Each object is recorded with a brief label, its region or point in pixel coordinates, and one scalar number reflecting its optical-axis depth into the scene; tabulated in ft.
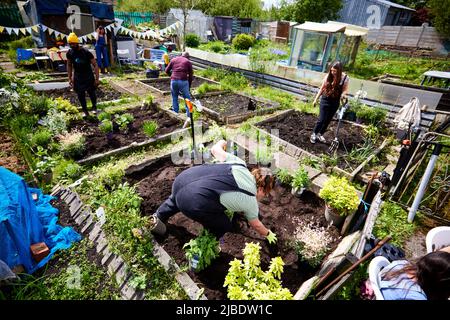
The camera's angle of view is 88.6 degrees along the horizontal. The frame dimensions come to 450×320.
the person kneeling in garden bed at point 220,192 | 7.59
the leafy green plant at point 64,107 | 20.49
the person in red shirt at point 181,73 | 20.40
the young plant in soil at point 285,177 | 13.53
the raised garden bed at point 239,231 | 8.87
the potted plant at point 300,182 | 12.62
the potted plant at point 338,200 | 10.36
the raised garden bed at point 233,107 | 22.52
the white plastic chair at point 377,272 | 6.33
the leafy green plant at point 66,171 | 13.52
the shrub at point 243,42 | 63.57
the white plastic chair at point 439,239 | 8.33
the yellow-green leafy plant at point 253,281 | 6.43
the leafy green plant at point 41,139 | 15.30
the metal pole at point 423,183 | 10.55
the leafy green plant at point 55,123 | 16.79
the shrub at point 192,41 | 65.26
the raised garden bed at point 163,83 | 29.75
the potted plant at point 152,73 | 34.30
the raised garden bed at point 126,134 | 16.26
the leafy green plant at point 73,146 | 14.85
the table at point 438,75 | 29.23
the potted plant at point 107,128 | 17.79
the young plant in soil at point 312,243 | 9.12
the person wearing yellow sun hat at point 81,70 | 18.71
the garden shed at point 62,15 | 35.01
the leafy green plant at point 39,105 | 19.66
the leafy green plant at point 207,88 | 28.58
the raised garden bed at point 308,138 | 16.49
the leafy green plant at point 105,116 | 19.12
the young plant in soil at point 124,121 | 19.13
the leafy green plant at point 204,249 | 8.32
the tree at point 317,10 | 56.80
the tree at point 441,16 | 56.24
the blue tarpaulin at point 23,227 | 7.72
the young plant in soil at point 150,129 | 17.70
